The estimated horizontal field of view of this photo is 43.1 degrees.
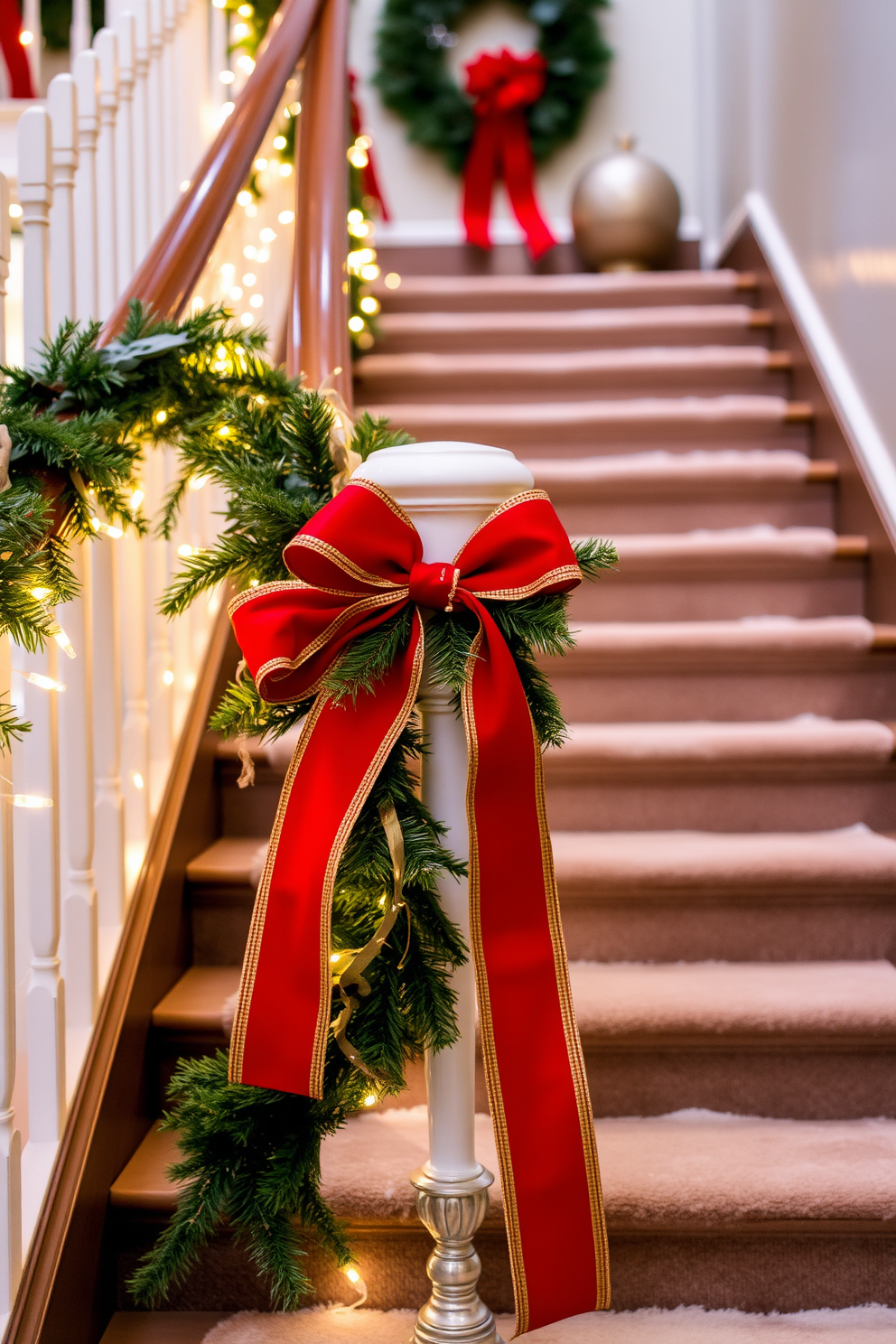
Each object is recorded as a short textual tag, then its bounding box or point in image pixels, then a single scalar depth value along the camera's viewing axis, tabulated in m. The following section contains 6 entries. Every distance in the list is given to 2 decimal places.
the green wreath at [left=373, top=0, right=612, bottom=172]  4.19
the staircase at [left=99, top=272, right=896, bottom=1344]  1.28
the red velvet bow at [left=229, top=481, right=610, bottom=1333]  0.88
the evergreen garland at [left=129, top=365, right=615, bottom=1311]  0.90
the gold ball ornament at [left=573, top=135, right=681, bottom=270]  3.50
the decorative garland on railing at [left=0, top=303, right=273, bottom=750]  0.92
